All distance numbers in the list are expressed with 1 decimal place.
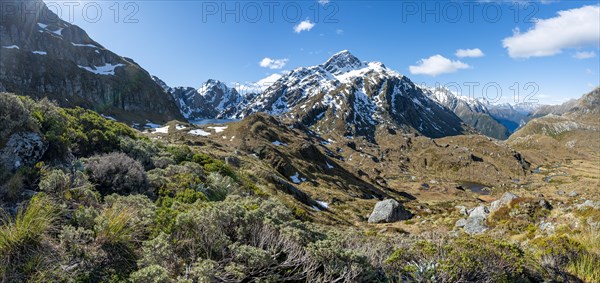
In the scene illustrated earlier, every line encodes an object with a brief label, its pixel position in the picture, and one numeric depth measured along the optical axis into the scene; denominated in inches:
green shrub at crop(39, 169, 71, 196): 305.3
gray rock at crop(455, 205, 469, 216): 1279.5
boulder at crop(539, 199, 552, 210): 930.7
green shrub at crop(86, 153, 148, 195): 391.5
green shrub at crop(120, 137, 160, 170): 524.4
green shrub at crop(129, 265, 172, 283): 194.2
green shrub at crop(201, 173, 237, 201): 503.7
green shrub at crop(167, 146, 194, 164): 661.0
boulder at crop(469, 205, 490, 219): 1061.8
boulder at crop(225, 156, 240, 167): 1753.2
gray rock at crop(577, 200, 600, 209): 681.8
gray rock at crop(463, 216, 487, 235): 933.2
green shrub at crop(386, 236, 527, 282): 251.9
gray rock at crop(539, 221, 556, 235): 626.6
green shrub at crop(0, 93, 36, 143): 354.3
